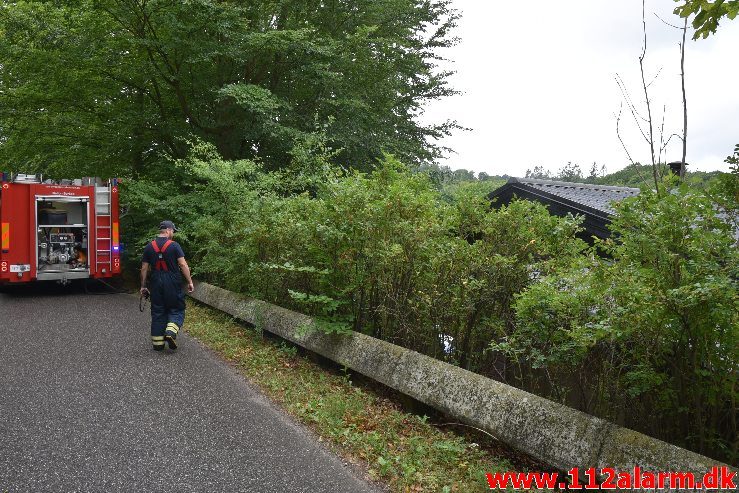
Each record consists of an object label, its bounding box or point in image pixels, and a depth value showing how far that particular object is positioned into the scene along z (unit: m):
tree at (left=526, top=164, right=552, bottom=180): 117.09
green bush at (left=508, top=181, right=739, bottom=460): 3.02
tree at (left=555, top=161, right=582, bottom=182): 98.60
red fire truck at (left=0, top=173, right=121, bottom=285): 11.95
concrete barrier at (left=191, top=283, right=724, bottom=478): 3.11
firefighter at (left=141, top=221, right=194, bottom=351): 7.31
